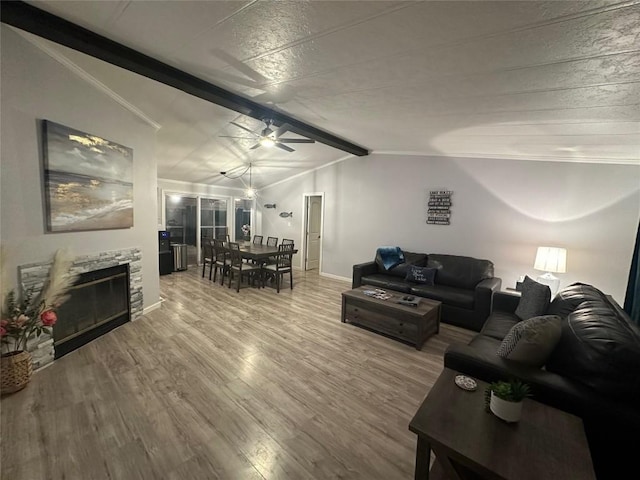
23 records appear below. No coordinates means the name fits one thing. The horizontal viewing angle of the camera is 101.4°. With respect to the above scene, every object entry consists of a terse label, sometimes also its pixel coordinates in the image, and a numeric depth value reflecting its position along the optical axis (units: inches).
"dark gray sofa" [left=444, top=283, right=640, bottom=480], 51.0
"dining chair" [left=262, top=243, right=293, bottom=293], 208.1
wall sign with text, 186.7
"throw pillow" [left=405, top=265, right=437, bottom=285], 168.7
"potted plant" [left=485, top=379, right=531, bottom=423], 49.5
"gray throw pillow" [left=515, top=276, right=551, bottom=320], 101.8
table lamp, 136.9
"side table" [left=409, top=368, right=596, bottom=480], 41.4
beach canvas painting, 96.3
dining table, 200.7
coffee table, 122.3
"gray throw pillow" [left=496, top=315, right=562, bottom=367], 65.1
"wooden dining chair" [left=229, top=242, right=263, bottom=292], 197.3
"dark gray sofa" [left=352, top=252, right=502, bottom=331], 142.6
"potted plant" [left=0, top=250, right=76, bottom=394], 82.8
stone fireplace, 95.6
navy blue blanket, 191.6
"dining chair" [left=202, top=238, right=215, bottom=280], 229.0
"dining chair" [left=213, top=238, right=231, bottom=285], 214.2
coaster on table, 59.9
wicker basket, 81.7
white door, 284.8
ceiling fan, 140.5
